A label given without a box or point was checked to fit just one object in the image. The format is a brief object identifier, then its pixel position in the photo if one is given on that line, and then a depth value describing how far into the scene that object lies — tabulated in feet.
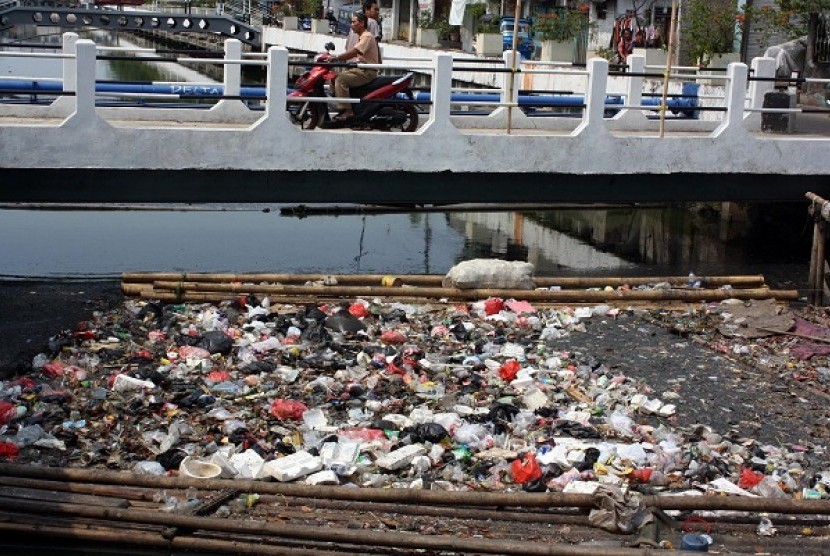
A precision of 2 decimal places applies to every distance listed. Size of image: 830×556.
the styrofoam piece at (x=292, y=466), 27.17
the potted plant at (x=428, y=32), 131.75
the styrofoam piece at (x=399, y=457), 28.17
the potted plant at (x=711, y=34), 87.25
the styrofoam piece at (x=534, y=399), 32.60
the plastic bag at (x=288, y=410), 31.32
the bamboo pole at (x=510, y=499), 25.27
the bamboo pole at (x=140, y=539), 23.89
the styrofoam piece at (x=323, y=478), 27.04
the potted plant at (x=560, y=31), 103.65
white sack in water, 44.04
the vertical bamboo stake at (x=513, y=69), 45.93
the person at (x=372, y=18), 49.01
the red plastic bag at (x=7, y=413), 30.09
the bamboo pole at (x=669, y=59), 46.96
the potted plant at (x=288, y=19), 151.01
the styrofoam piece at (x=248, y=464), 27.40
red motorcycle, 46.39
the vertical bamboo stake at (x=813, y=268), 45.91
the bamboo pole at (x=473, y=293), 43.19
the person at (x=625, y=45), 97.04
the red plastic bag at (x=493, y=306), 42.29
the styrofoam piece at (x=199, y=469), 27.07
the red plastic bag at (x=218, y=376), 34.17
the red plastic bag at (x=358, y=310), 41.45
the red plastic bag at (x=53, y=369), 34.27
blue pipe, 51.49
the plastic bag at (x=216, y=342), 36.83
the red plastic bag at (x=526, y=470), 27.48
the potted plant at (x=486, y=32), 108.17
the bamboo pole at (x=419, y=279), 44.37
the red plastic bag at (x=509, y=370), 35.04
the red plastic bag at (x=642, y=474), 27.78
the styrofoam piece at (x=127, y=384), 32.83
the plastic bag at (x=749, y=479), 27.81
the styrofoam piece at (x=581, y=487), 26.71
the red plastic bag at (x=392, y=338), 38.58
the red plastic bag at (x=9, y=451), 28.25
